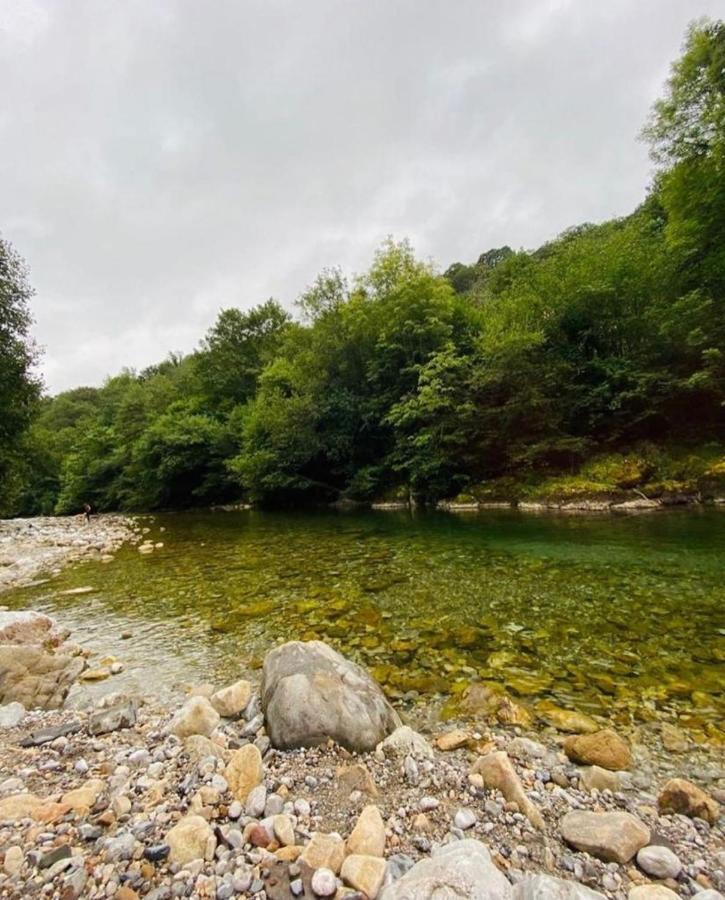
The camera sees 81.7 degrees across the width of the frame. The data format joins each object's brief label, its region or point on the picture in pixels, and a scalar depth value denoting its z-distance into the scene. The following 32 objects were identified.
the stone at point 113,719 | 3.47
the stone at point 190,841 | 2.02
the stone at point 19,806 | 2.29
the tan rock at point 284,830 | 2.13
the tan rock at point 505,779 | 2.30
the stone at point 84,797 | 2.39
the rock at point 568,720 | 3.29
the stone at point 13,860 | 1.93
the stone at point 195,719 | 3.27
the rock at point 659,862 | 1.90
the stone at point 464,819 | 2.21
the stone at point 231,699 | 3.67
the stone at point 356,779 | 2.54
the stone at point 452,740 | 3.10
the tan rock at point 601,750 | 2.81
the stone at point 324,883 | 1.84
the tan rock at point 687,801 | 2.29
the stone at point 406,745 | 2.90
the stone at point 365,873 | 1.83
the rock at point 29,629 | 5.32
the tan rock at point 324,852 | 1.98
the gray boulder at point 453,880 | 1.68
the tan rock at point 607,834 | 1.99
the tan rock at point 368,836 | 2.04
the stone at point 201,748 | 2.89
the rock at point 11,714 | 3.66
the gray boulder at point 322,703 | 3.04
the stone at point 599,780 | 2.59
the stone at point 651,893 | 1.72
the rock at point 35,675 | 4.12
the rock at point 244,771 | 2.51
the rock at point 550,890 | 1.67
